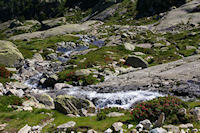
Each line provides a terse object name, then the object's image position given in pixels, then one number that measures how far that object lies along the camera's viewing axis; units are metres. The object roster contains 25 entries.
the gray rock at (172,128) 9.03
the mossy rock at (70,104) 15.47
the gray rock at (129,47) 47.12
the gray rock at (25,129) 11.73
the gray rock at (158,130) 8.71
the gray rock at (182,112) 10.43
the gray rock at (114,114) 14.30
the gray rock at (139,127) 10.17
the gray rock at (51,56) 48.34
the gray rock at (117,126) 10.50
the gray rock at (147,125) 10.03
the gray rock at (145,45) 49.55
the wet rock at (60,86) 27.01
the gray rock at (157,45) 48.31
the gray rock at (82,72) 30.15
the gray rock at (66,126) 11.54
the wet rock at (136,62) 33.34
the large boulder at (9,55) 39.84
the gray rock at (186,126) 9.51
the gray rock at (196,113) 10.34
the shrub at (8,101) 16.91
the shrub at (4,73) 30.91
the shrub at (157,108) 11.07
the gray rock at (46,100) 20.10
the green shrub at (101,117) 13.08
